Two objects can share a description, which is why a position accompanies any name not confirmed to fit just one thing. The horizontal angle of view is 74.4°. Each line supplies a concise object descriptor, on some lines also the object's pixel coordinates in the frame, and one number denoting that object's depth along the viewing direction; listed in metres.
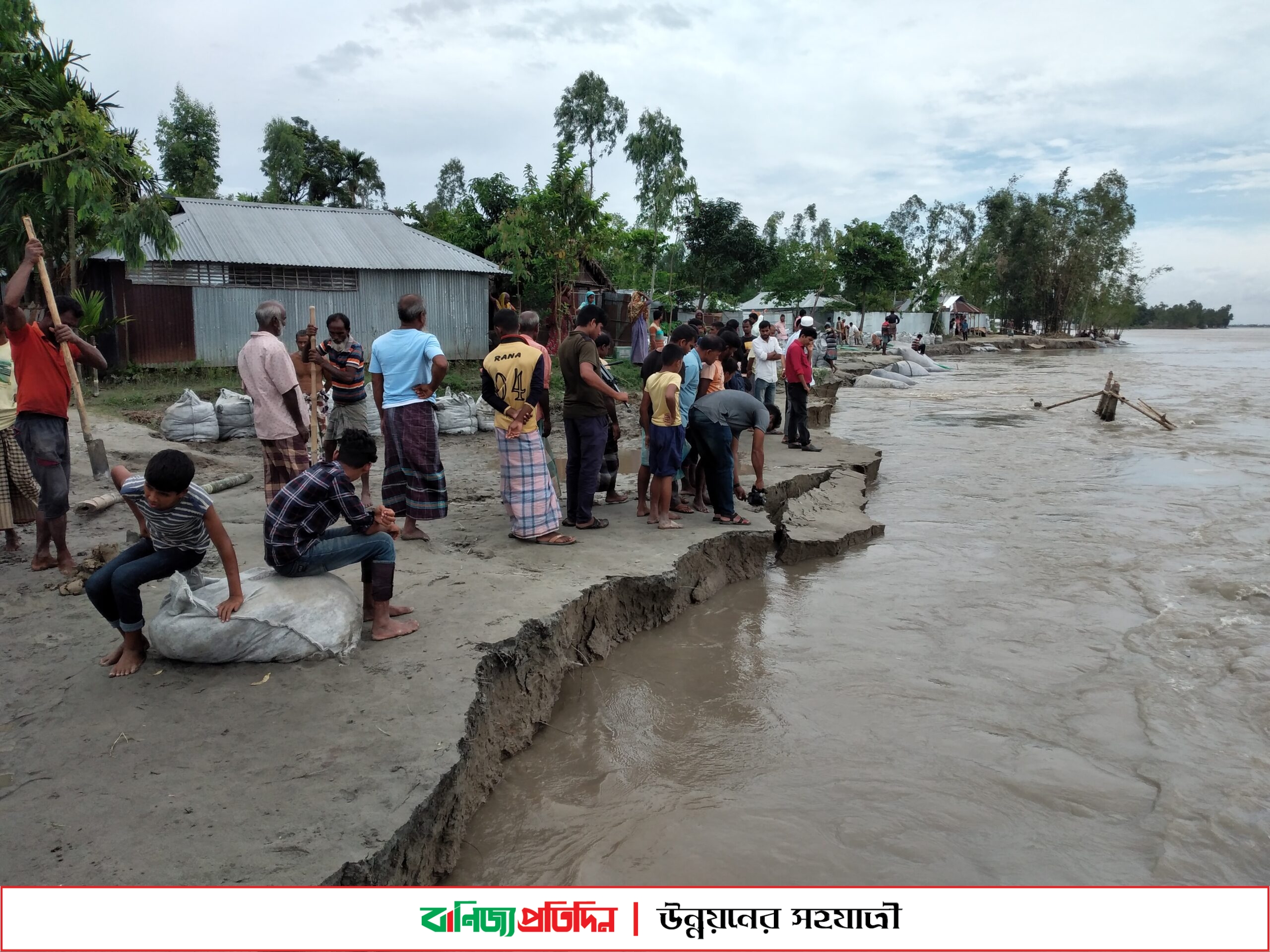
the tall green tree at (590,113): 35.97
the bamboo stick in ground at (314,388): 6.52
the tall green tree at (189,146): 27.77
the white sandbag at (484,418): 11.89
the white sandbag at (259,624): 3.52
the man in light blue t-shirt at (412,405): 5.38
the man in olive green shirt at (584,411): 5.74
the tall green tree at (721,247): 34.44
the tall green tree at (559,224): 17.86
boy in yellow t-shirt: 6.06
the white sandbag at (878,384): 24.67
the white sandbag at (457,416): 11.49
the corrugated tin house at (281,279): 15.11
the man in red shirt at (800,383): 10.05
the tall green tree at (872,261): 38.28
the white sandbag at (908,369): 27.05
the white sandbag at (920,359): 29.80
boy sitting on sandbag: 3.31
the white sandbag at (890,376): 25.27
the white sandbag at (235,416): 10.25
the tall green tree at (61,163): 10.55
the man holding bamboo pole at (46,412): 4.61
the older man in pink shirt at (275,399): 5.31
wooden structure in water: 16.89
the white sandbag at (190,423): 9.91
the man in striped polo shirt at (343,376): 6.11
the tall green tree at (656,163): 32.44
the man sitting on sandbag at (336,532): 3.63
